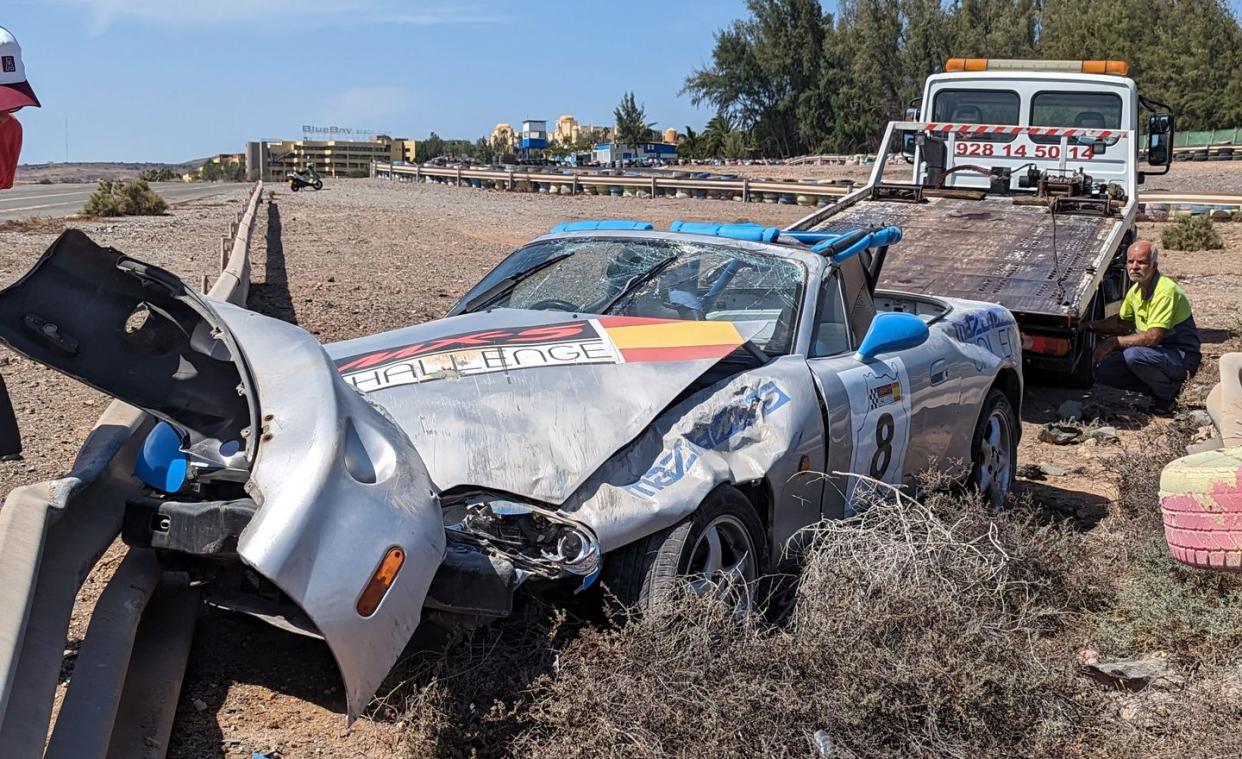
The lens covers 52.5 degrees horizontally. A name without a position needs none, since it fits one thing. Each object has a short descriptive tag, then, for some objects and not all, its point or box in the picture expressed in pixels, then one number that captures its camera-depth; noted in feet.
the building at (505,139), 448.00
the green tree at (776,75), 302.25
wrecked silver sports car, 11.13
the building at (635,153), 264.31
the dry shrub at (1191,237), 71.55
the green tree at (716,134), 307.17
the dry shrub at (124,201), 92.63
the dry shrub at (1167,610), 14.73
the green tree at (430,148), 450.30
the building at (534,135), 357.41
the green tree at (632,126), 365.81
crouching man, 31.37
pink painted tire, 13.28
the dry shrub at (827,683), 11.34
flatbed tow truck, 32.24
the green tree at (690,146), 305.94
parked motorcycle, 154.71
